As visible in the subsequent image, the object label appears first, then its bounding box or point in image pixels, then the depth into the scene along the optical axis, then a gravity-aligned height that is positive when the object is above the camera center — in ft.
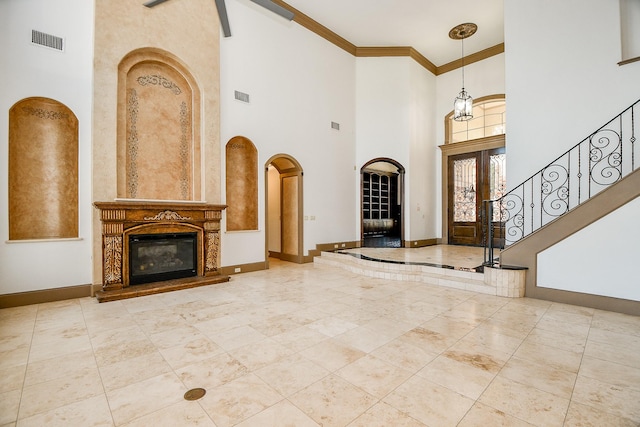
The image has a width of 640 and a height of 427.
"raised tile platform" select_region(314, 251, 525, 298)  14.80 -3.63
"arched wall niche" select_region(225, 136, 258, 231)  21.19 +2.17
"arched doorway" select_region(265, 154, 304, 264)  24.35 +0.45
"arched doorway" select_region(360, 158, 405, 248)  29.30 +1.07
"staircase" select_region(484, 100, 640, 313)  12.71 +0.76
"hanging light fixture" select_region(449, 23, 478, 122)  24.20 +9.38
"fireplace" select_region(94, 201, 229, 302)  15.12 -1.87
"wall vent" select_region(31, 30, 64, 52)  13.99 +8.35
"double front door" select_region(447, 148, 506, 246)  28.19 +2.43
